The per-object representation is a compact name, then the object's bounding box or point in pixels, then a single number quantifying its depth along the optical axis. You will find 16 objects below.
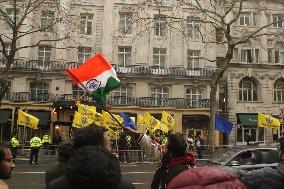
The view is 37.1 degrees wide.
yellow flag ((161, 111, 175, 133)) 28.73
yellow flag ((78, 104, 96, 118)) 23.30
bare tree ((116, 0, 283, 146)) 45.88
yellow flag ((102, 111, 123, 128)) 23.72
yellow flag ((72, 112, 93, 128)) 23.16
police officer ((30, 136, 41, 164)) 23.48
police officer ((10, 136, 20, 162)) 23.74
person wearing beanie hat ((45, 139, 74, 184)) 4.98
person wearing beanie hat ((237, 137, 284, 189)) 3.25
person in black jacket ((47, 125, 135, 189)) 3.08
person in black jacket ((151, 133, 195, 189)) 5.14
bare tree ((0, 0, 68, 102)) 42.81
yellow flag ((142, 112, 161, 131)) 27.95
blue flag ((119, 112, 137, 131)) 25.28
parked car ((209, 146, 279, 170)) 12.15
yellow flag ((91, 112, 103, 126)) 23.15
